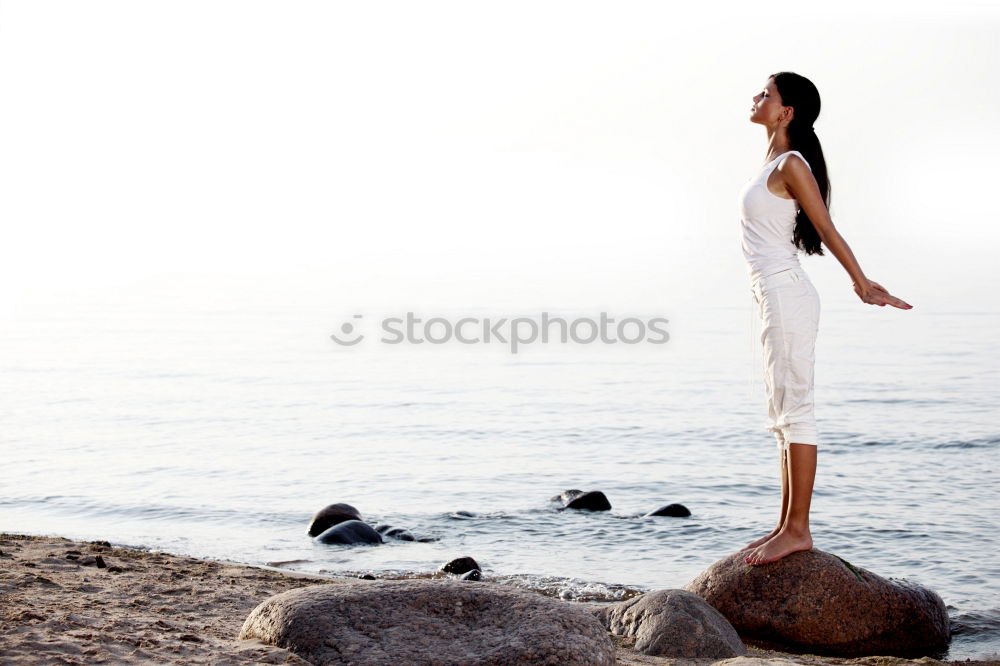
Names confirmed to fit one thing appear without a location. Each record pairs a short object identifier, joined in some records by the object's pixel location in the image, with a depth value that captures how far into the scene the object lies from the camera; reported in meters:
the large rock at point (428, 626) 4.30
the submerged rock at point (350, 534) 8.78
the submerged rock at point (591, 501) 10.11
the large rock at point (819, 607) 5.95
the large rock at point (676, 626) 5.46
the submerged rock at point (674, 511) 9.82
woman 5.12
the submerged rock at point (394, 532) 8.96
